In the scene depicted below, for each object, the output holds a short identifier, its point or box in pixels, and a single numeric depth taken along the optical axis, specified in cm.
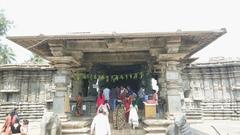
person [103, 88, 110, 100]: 1157
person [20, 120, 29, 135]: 829
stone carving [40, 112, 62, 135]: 760
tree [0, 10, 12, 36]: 2831
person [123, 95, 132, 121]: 991
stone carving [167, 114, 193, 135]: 647
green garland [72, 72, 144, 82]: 1161
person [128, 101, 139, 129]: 915
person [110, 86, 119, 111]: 1173
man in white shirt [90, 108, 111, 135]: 727
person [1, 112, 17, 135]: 837
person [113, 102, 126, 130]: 938
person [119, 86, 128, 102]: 1134
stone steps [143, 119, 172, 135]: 837
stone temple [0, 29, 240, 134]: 865
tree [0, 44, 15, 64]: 2937
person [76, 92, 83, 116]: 1120
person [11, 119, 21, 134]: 845
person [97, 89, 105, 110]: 1026
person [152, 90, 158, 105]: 983
